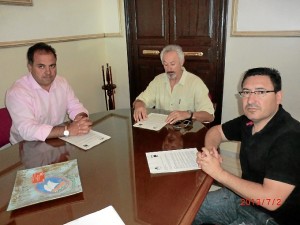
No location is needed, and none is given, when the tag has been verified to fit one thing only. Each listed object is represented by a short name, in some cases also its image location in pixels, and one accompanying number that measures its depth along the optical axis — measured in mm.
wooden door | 2707
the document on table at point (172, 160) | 1141
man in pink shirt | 1505
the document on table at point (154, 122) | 1617
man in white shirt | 1946
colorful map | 947
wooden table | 874
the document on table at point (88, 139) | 1386
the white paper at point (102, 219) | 837
